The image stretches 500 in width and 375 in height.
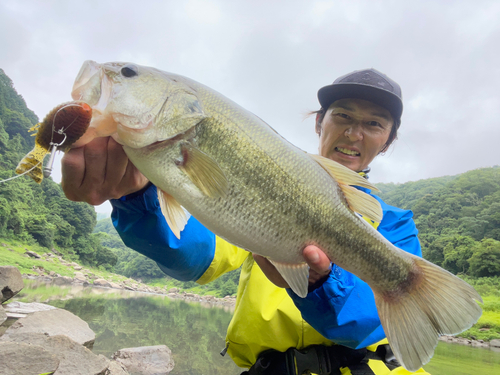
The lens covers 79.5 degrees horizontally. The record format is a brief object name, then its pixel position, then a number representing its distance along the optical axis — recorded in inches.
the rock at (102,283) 1594.5
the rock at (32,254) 1456.7
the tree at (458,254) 1455.5
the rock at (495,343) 903.1
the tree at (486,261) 1350.9
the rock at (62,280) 1256.3
